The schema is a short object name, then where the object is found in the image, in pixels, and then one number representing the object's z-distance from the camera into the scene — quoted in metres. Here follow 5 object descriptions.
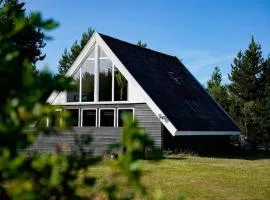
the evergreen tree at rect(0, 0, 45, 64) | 2.48
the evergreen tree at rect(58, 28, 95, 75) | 57.32
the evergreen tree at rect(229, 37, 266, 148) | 36.97
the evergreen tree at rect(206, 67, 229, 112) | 42.03
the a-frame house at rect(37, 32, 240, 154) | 23.47
